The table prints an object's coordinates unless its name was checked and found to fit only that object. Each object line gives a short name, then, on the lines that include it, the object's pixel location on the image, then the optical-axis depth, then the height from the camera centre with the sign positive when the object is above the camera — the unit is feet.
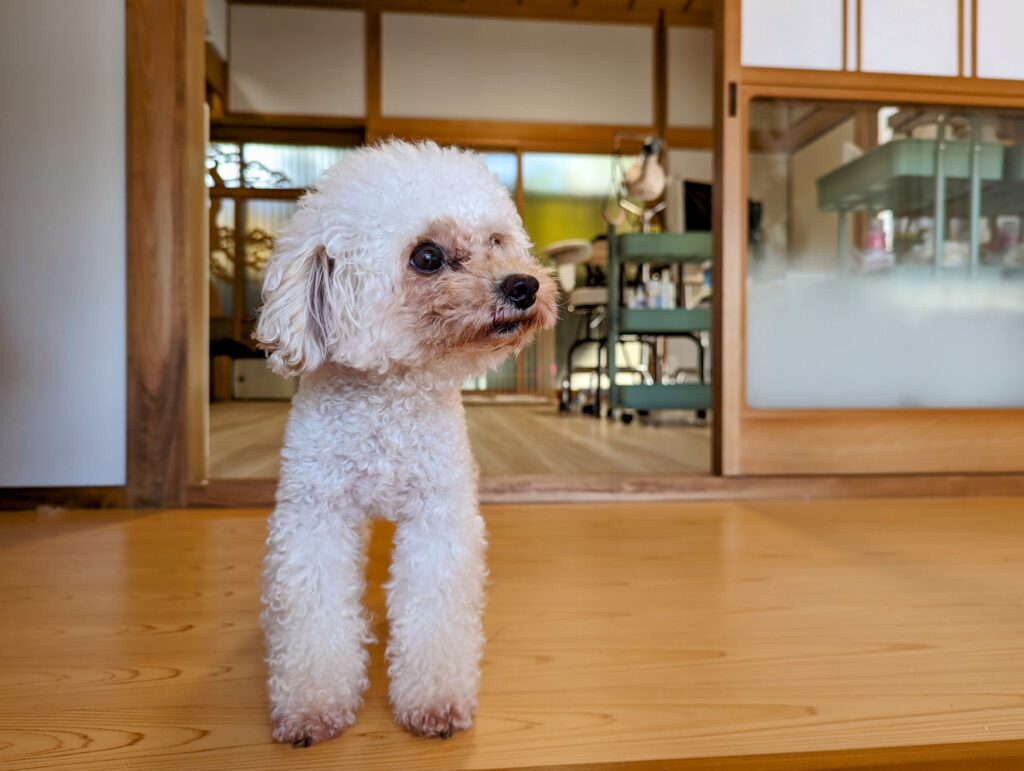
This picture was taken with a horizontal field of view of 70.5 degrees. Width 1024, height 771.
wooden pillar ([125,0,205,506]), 6.03 +1.00
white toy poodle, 2.50 -0.18
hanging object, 13.94 +3.58
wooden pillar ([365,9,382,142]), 19.88 +8.15
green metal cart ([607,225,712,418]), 12.48 +0.86
